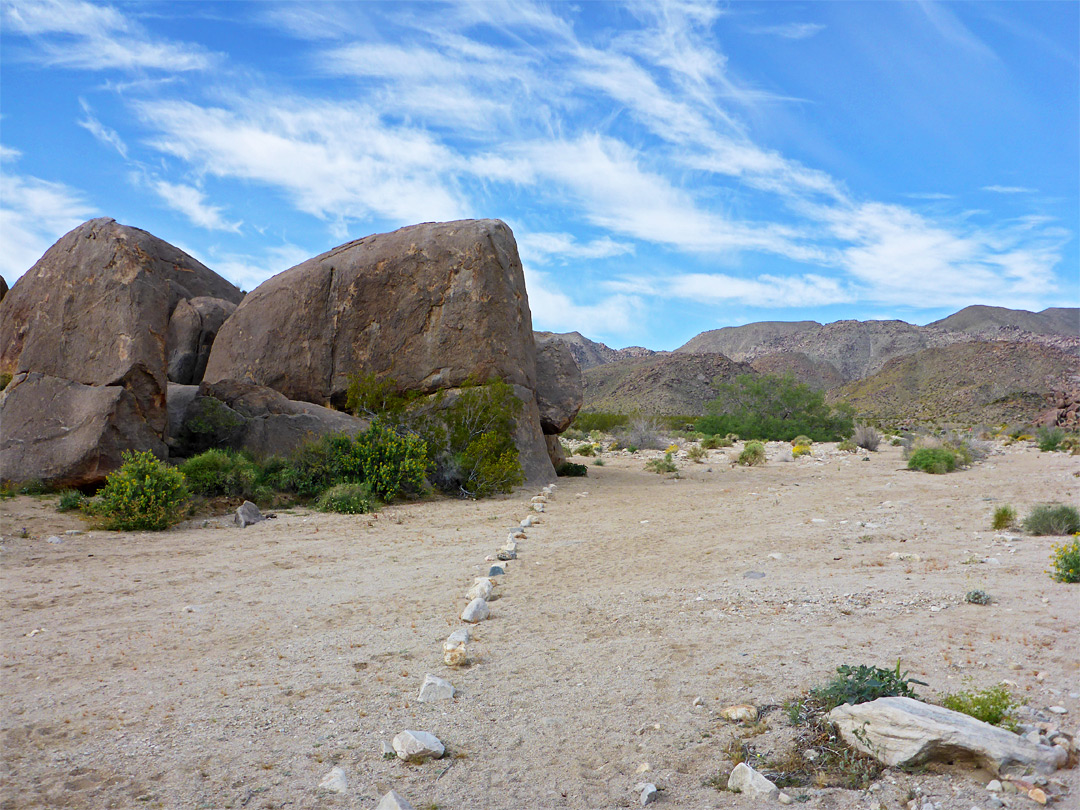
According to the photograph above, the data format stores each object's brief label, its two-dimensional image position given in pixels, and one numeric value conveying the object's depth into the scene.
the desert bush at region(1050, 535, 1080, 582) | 6.00
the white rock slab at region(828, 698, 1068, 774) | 2.97
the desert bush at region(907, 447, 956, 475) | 16.75
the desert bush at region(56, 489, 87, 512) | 10.14
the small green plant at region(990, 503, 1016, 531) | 8.81
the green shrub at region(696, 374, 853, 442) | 30.73
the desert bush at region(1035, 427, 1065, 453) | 22.12
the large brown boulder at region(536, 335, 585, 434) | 18.69
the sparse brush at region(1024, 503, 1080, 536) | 8.19
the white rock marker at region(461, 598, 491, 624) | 5.45
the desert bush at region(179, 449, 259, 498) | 11.48
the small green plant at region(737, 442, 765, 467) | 21.00
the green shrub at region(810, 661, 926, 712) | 3.54
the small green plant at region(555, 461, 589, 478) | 18.44
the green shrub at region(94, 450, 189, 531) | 9.41
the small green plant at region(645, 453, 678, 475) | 19.08
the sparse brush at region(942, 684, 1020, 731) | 3.29
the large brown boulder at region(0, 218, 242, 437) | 12.24
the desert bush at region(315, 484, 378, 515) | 11.41
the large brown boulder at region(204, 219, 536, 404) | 16.48
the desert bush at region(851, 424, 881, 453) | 24.66
